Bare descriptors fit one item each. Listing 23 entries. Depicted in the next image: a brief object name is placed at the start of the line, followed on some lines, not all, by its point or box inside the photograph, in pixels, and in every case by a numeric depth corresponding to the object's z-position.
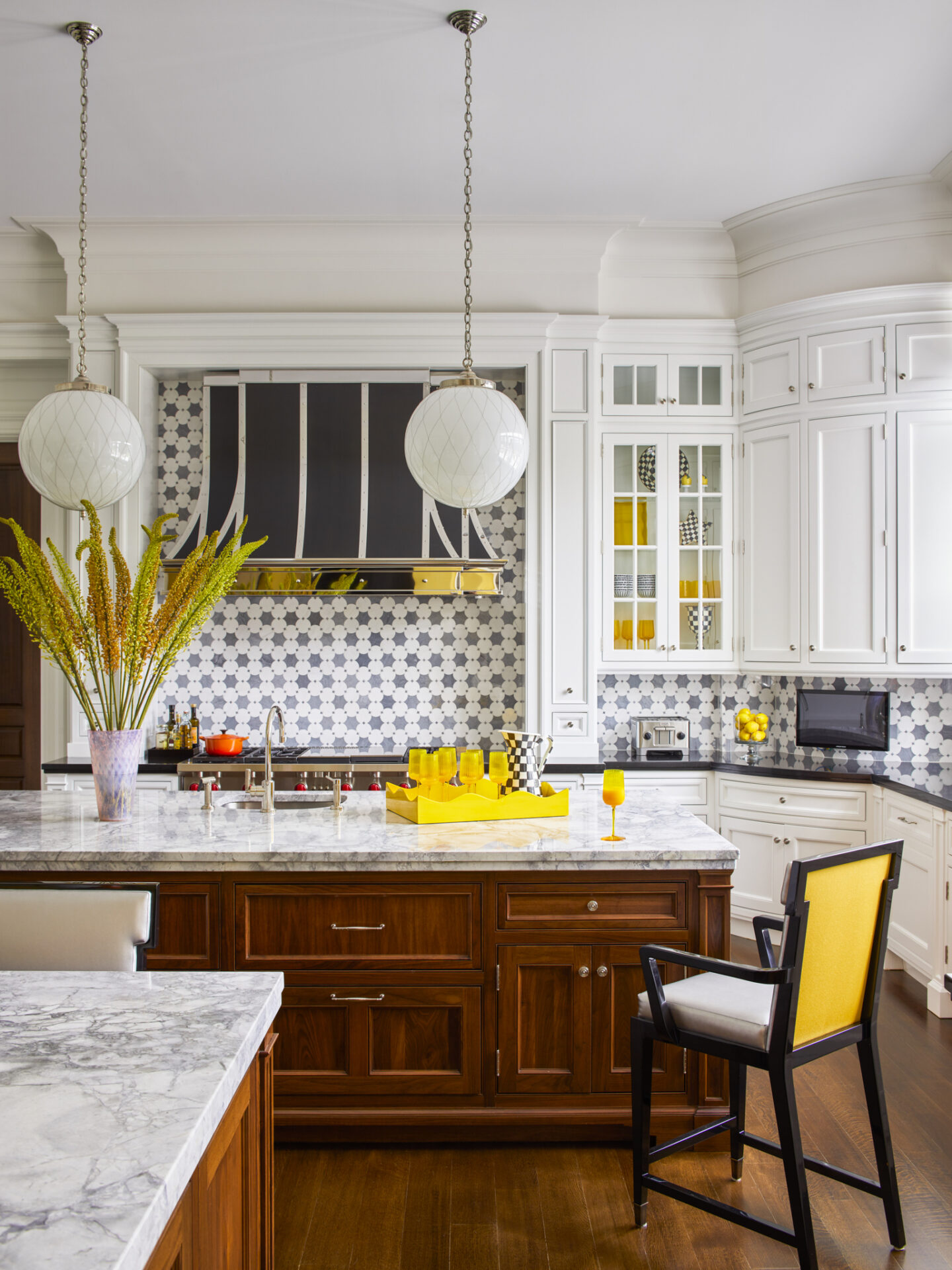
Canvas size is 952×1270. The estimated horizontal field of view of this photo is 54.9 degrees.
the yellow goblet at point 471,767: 2.75
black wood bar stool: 1.89
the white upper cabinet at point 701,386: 4.58
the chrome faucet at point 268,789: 2.77
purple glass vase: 2.63
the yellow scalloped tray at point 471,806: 2.65
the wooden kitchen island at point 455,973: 2.43
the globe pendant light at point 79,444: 2.54
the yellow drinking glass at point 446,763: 2.77
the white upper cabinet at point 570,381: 4.44
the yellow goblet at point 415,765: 2.79
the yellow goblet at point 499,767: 2.75
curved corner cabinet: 4.09
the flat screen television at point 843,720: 4.35
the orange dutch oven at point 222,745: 4.32
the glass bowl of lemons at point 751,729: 4.47
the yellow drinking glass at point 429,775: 2.76
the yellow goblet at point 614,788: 2.49
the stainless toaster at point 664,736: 4.52
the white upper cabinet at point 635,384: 4.57
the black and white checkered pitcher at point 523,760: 2.75
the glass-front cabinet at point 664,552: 4.57
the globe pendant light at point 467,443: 2.43
